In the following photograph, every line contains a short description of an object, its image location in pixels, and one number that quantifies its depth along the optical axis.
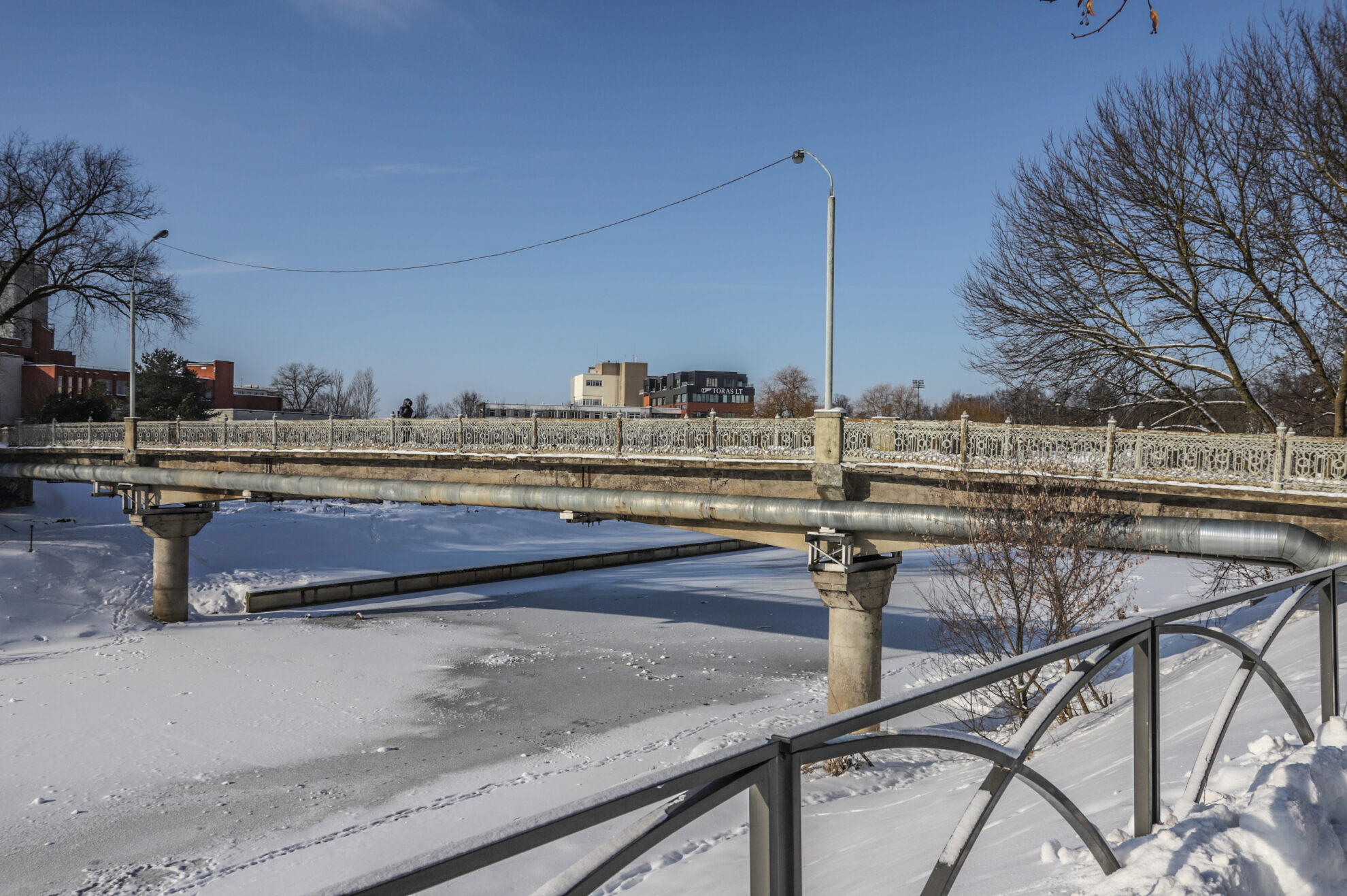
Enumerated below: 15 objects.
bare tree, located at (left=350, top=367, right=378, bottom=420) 103.94
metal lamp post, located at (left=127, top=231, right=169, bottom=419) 30.23
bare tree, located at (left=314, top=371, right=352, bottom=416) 100.06
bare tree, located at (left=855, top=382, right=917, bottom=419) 107.38
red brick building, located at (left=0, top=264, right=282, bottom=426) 58.25
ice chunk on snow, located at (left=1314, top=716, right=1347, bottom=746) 4.06
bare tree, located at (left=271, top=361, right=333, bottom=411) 95.69
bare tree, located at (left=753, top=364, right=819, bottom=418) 91.12
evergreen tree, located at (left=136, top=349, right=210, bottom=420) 52.75
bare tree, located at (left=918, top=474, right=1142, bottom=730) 14.53
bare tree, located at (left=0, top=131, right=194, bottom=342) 33.09
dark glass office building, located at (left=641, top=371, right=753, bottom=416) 113.81
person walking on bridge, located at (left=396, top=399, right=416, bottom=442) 23.61
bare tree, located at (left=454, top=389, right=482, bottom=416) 101.31
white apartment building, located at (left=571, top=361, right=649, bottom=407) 127.94
